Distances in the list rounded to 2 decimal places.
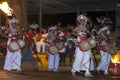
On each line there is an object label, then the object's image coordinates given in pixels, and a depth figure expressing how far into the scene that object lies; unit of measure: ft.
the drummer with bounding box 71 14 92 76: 30.14
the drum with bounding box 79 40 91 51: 30.29
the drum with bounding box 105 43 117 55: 32.95
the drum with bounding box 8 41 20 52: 32.30
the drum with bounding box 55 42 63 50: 35.44
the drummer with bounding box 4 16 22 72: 32.27
